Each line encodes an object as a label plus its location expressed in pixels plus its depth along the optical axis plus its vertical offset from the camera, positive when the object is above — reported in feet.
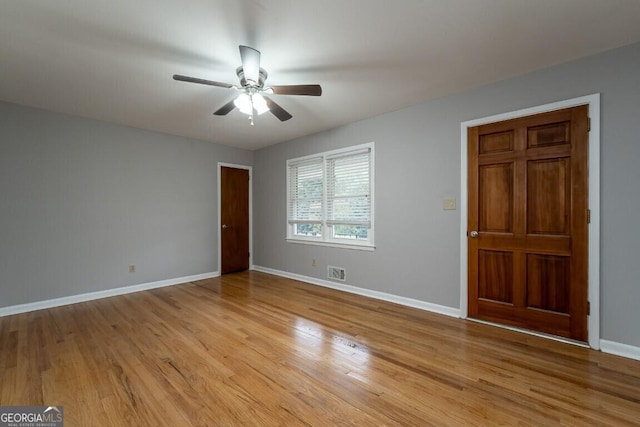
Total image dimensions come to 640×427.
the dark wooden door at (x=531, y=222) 7.88 -0.38
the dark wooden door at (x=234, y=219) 17.20 -0.55
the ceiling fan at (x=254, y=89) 6.73 +3.45
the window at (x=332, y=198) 12.98 +0.70
